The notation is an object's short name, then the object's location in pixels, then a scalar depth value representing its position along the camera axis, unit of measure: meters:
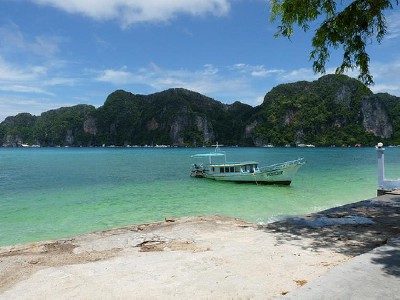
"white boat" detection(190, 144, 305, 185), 31.47
